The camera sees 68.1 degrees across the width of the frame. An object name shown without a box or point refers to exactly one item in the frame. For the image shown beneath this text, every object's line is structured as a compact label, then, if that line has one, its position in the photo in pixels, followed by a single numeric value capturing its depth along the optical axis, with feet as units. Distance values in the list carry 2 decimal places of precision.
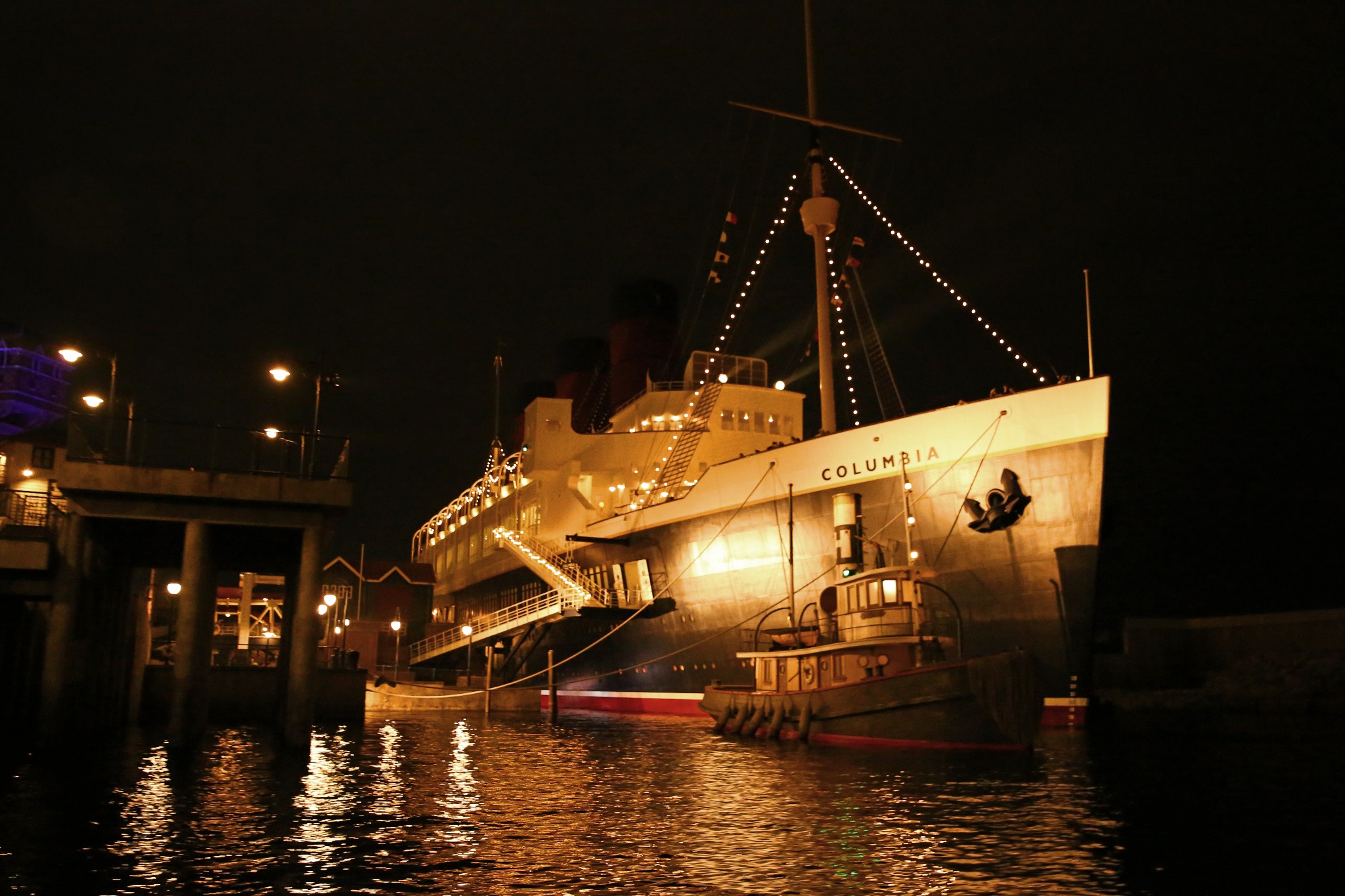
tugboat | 68.95
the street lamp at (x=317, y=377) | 73.10
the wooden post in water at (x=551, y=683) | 114.32
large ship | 80.33
